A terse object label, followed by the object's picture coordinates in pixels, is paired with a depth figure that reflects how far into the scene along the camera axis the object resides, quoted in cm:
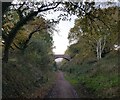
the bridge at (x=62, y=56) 3605
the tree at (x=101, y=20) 621
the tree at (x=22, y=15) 710
